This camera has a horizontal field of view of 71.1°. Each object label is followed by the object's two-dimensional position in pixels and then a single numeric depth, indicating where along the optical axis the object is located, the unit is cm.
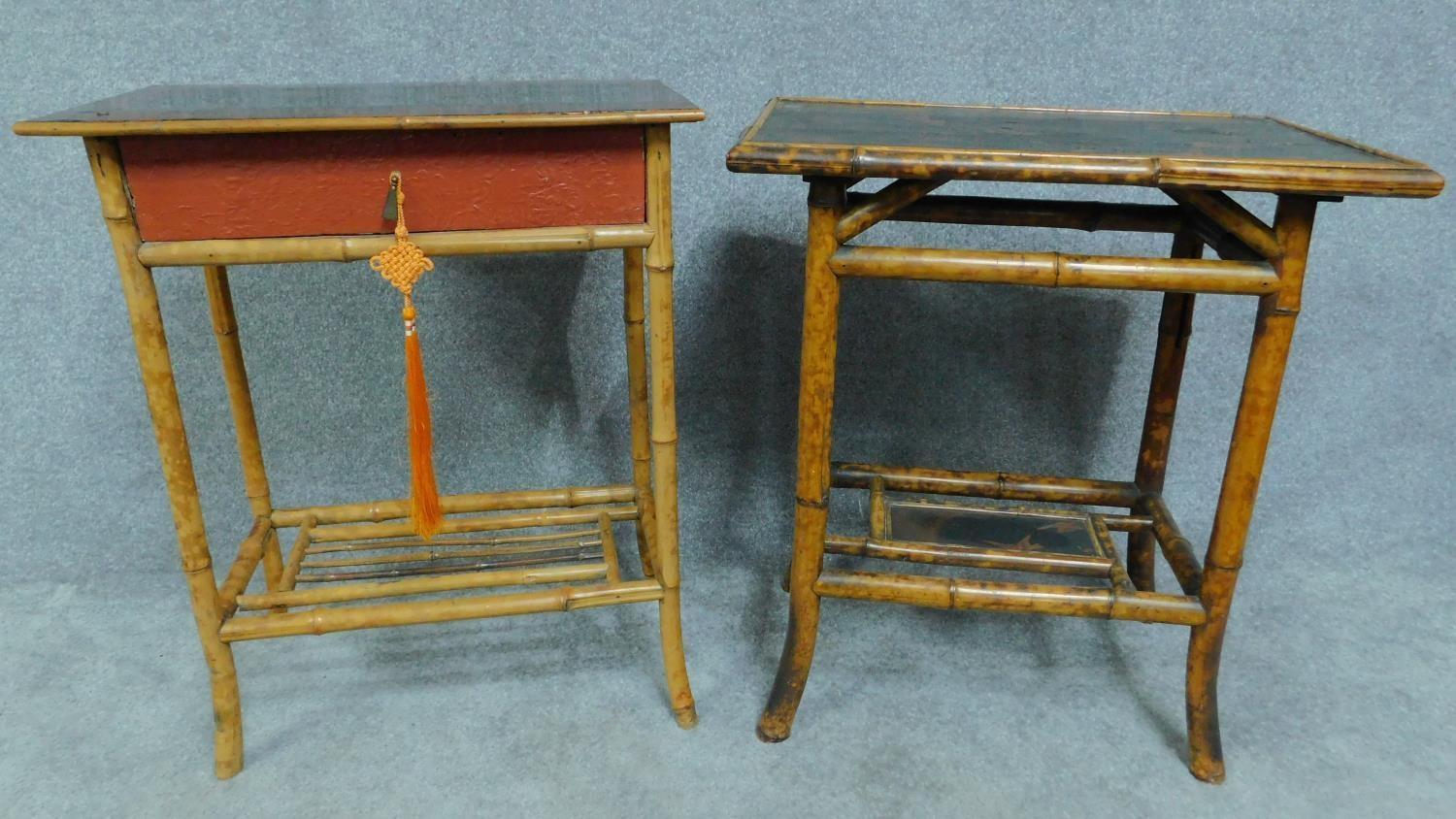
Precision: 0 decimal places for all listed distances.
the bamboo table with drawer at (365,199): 91
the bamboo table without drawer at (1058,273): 90
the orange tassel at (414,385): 95
